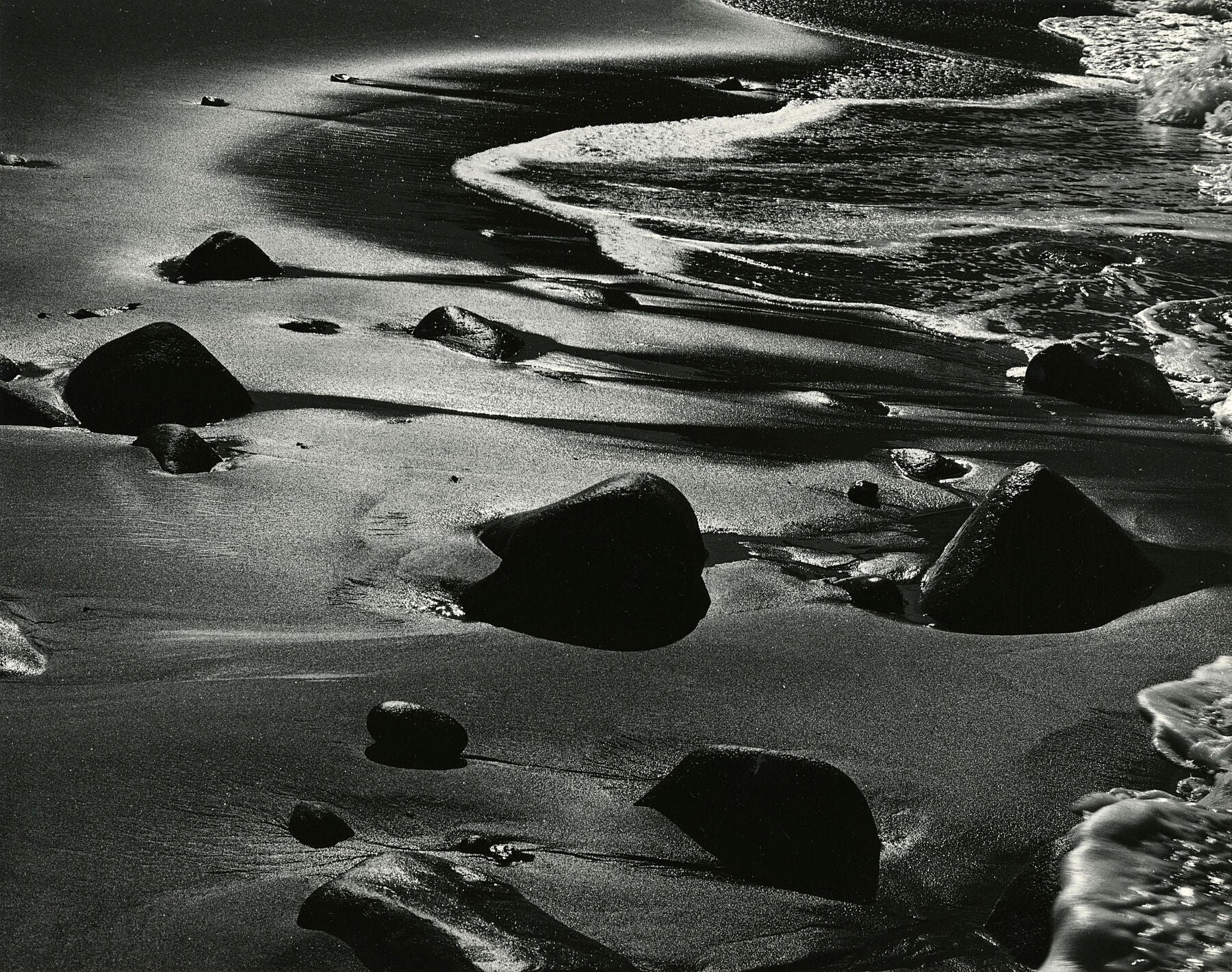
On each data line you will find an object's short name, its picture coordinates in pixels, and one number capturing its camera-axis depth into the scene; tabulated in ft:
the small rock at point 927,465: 10.90
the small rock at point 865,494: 10.24
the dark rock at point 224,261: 14.51
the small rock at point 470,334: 12.83
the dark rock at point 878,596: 8.69
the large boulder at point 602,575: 8.19
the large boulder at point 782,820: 6.13
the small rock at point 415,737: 6.67
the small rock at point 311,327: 13.19
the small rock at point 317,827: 6.03
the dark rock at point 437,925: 5.30
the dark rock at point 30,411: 10.27
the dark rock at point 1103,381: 12.94
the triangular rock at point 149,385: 10.43
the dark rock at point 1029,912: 5.84
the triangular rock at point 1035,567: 8.61
